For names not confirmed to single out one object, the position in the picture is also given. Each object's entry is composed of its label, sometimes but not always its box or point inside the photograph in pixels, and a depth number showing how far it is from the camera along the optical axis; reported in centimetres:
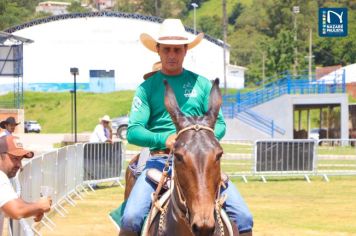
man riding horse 855
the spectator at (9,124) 1979
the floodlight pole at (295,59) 10562
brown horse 691
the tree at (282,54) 10542
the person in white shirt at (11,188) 748
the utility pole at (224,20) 8038
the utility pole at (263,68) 11931
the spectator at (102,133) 2855
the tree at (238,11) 19912
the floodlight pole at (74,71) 3861
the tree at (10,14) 14488
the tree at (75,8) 17286
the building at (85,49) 10456
